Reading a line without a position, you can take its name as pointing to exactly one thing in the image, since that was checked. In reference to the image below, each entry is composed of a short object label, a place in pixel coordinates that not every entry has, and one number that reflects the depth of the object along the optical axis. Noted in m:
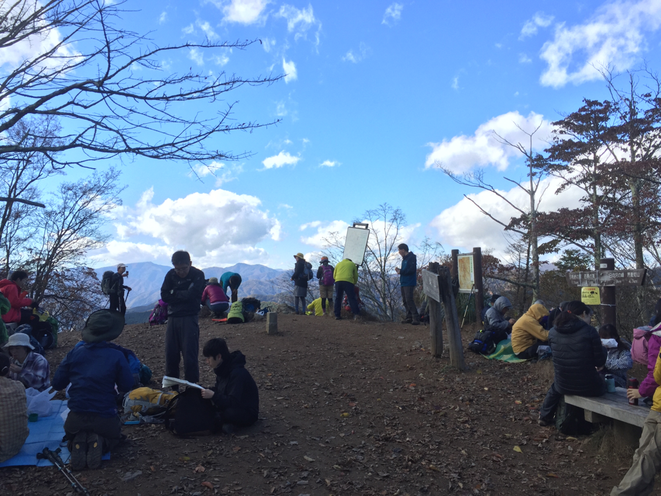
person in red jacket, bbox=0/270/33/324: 8.44
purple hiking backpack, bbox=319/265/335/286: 14.20
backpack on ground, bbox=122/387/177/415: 5.50
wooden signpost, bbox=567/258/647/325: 7.60
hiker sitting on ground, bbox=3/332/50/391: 5.80
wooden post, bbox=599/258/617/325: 8.03
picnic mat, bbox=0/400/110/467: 4.25
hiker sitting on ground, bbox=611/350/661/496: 3.70
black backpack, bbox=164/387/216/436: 4.99
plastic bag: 5.27
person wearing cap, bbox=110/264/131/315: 11.91
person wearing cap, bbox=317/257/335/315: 14.21
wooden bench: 4.63
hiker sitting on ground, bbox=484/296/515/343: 9.10
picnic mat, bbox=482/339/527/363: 8.56
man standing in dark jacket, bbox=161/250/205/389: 6.09
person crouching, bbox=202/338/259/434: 5.14
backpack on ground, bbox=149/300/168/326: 12.50
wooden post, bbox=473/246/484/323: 11.28
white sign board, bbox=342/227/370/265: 13.64
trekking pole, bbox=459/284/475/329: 11.77
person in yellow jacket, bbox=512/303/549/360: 8.09
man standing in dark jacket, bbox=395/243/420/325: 12.09
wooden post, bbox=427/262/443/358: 8.57
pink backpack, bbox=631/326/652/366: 5.20
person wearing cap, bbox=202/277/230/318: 12.48
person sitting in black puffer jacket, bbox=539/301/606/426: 5.34
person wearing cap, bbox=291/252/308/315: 14.42
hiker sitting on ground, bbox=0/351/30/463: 4.20
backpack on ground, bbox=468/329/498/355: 8.95
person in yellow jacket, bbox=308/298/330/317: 14.70
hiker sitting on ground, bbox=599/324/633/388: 6.38
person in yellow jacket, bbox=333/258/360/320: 12.32
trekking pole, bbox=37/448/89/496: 3.81
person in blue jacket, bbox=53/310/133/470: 4.28
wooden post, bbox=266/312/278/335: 10.55
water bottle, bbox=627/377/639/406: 4.81
